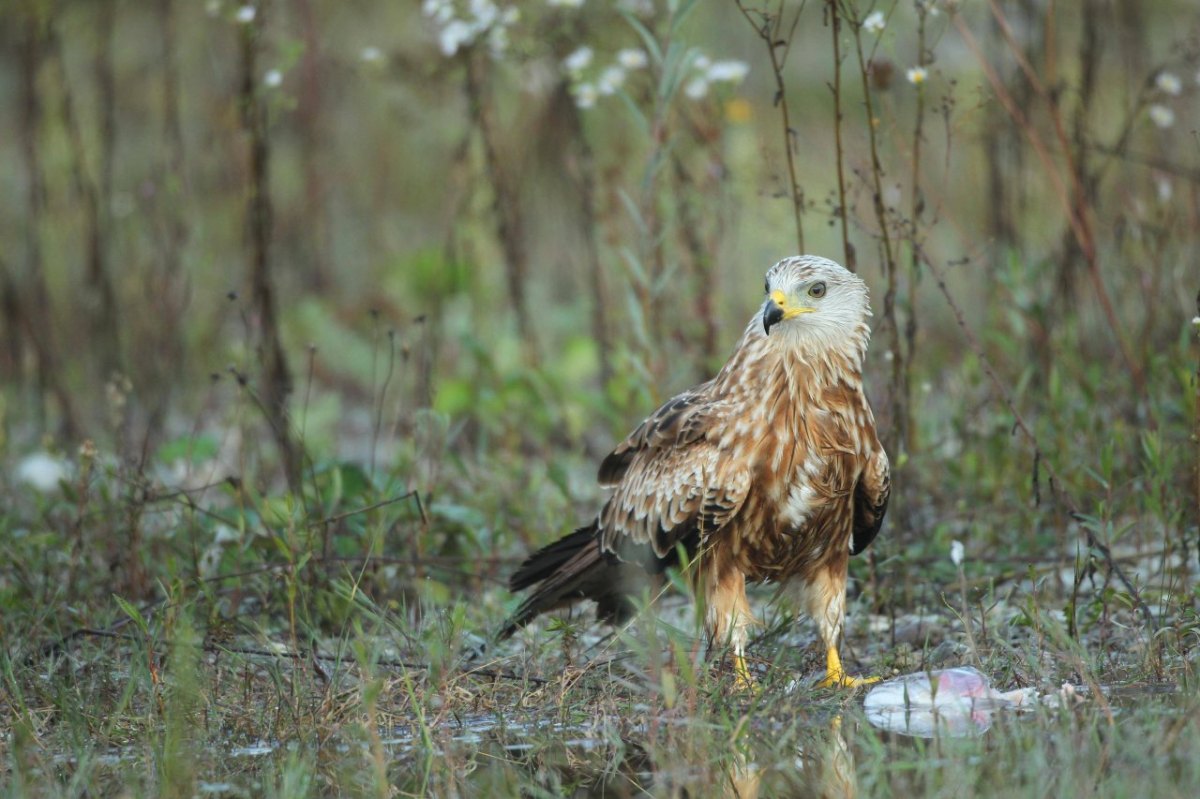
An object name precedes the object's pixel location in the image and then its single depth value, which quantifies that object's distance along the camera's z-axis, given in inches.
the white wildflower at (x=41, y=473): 552.0
